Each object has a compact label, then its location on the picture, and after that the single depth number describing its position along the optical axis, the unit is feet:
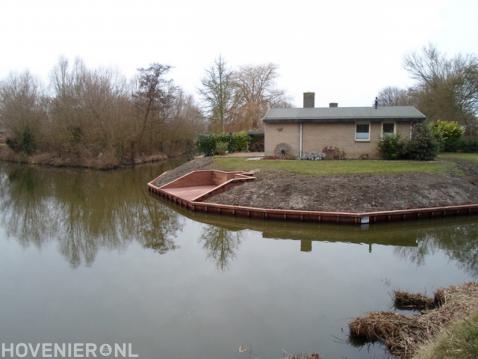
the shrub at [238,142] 94.79
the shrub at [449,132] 83.05
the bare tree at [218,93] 127.34
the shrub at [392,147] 62.69
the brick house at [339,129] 66.80
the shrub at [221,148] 85.71
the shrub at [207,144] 91.66
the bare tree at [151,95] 120.93
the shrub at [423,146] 61.62
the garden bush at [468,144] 85.73
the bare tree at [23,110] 120.57
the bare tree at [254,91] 133.59
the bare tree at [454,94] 94.99
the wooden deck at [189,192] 53.01
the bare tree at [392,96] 147.34
